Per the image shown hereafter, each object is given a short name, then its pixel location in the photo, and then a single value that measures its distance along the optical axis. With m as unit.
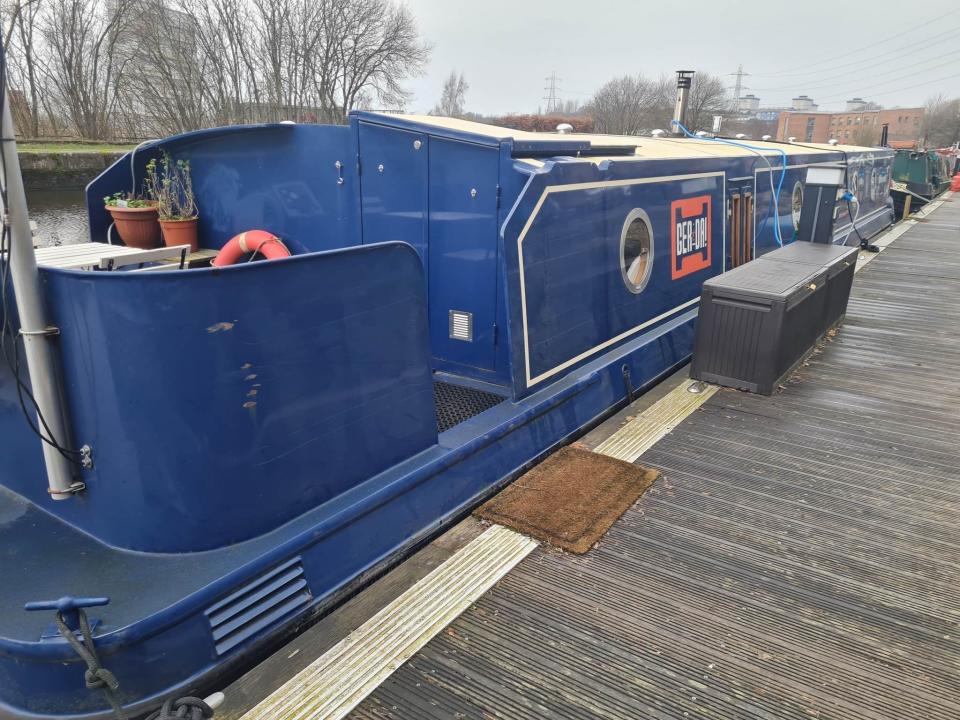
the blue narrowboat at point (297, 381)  2.21
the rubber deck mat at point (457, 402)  3.71
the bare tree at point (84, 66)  24.03
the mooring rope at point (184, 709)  2.07
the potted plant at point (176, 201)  4.45
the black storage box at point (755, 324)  4.95
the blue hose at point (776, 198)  7.46
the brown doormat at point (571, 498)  3.30
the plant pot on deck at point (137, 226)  4.48
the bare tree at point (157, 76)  24.78
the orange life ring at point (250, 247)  4.01
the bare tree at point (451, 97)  61.28
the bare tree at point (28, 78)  21.78
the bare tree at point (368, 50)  36.66
